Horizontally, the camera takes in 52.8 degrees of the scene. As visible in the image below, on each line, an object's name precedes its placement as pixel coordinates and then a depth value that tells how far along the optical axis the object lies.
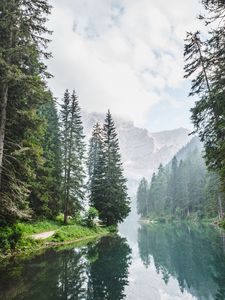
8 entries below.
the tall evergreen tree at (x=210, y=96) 9.77
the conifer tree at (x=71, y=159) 27.89
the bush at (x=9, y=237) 12.91
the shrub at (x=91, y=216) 28.34
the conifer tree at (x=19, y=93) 11.24
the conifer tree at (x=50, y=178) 22.17
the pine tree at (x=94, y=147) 41.69
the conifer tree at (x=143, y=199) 96.58
